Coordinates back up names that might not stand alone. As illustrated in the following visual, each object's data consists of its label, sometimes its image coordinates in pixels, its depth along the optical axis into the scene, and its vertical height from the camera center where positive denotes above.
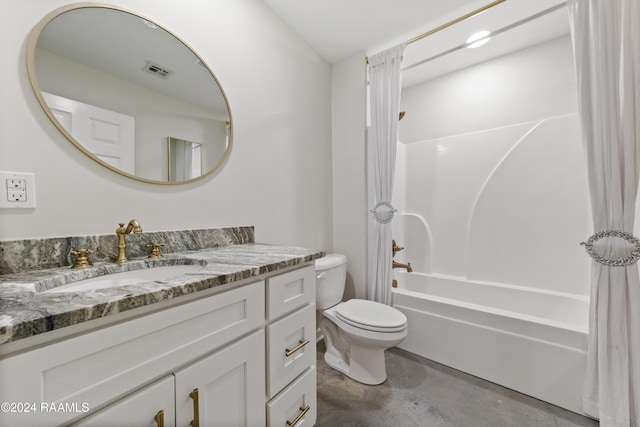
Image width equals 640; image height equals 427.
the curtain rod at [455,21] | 1.55 +1.32
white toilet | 1.44 -0.67
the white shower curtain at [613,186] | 1.17 +0.14
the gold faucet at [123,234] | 0.90 -0.05
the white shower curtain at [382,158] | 1.93 +0.48
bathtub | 1.34 -0.76
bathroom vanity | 0.43 -0.30
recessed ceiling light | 1.82 +1.36
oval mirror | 0.85 +0.53
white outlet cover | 0.74 +0.10
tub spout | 2.12 -0.42
